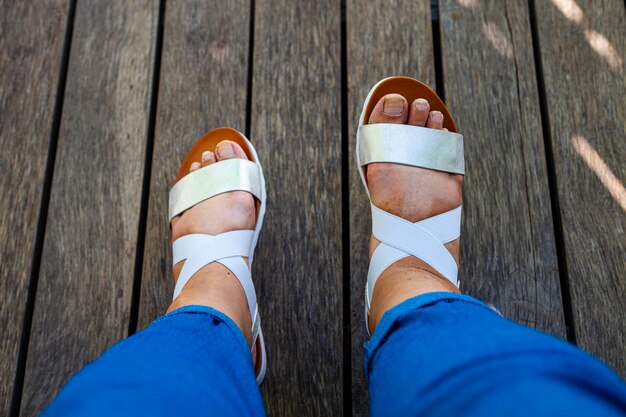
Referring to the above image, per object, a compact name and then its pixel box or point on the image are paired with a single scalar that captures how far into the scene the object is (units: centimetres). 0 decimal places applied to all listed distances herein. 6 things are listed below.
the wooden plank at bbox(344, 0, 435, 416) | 92
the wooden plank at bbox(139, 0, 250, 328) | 93
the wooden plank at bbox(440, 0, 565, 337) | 88
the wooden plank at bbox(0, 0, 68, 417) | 89
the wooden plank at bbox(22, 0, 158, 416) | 88
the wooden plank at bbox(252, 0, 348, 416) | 86
